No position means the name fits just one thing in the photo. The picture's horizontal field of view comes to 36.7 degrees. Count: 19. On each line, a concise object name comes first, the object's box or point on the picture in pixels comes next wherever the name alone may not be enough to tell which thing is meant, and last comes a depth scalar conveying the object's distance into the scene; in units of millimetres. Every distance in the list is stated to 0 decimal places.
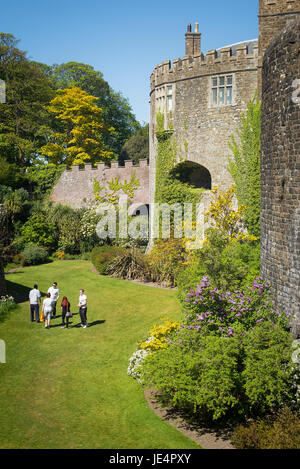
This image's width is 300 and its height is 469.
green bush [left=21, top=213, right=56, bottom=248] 28172
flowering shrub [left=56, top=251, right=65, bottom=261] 28036
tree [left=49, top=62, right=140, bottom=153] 43688
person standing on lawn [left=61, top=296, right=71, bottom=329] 15328
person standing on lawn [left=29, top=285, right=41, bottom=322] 15688
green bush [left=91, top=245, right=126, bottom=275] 23438
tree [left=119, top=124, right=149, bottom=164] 41250
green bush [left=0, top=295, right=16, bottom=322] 16362
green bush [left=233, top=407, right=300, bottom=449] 7888
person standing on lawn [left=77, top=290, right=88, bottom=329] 15367
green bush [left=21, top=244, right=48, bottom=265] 26406
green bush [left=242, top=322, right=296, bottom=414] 8680
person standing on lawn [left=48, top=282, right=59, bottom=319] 16094
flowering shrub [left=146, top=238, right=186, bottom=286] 21328
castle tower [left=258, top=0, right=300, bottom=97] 18016
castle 9805
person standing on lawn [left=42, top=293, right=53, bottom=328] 15297
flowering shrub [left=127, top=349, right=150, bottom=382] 11533
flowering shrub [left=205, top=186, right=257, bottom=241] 19953
